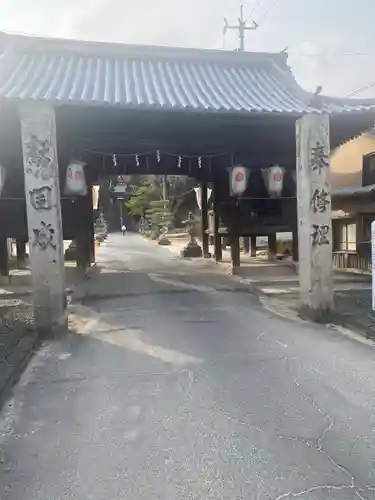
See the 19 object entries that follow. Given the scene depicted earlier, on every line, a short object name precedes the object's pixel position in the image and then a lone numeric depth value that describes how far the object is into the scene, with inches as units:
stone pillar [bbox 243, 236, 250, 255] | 871.7
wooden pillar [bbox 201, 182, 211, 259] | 763.0
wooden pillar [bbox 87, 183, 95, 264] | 596.3
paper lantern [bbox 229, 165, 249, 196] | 472.4
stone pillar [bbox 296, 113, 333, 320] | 328.5
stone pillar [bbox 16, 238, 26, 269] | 661.9
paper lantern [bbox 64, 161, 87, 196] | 402.3
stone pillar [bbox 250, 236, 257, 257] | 780.0
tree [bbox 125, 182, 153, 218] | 1723.7
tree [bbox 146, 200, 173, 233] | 1493.6
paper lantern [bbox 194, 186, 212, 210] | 764.2
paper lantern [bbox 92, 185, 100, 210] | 663.1
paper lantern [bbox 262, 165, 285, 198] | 475.2
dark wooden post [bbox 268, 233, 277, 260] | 689.0
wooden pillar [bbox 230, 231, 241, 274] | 560.8
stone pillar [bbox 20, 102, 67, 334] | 294.2
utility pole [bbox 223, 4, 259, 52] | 1146.0
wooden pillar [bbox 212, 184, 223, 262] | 627.8
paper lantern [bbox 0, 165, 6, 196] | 371.2
